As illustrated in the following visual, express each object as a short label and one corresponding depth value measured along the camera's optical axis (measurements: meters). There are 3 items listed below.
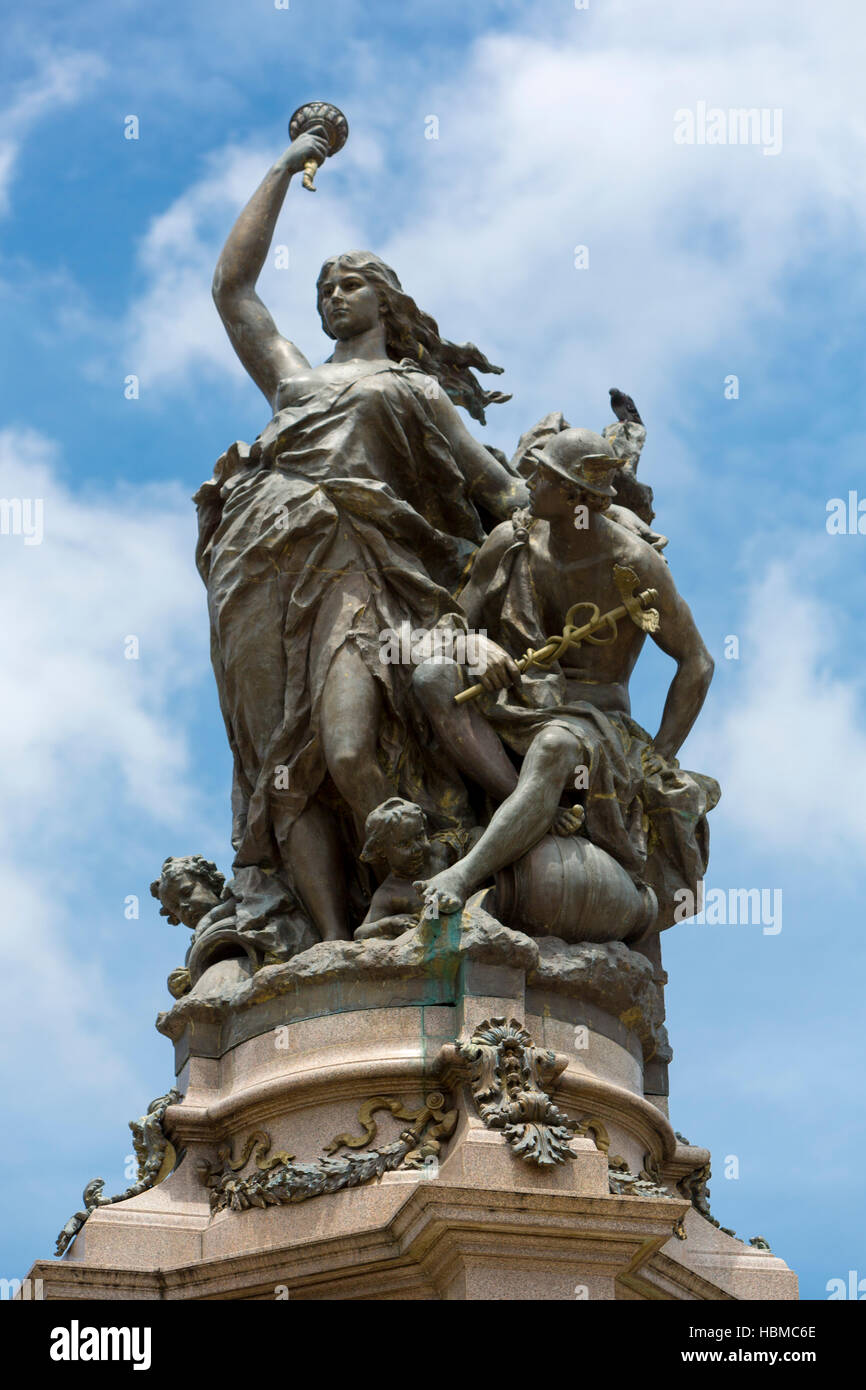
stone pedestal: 11.29
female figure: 13.65
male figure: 13.31
